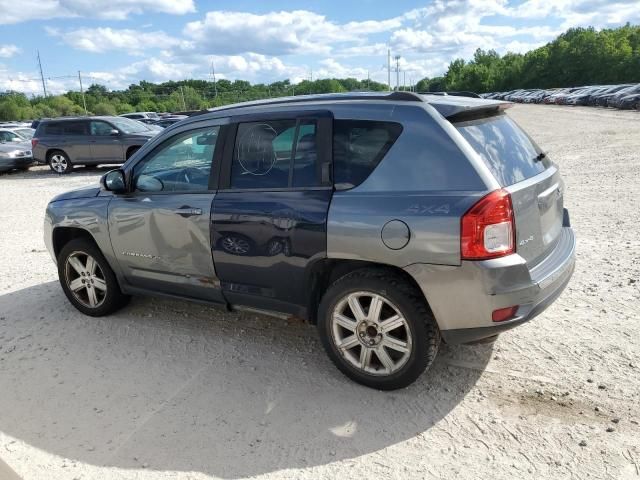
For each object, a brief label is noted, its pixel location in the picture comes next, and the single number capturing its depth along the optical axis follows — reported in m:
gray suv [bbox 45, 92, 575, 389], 2.97
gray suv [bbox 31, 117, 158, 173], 16.19
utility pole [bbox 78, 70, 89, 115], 75.24
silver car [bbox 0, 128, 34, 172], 17.64
